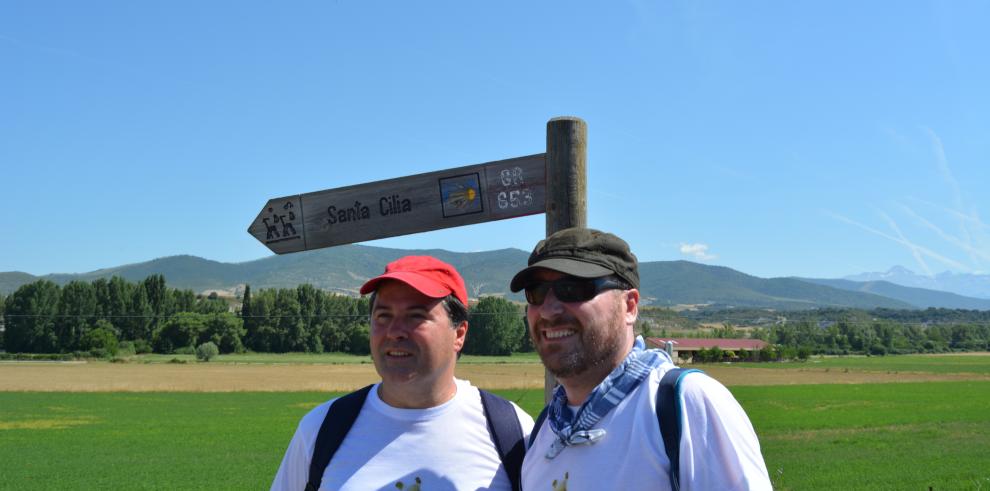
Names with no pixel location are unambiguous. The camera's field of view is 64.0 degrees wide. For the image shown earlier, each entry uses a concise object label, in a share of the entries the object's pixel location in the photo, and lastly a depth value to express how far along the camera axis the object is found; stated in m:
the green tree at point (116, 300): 97.62
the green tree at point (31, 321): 87.00
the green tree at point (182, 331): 90.50
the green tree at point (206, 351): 82.06
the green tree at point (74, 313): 88.38
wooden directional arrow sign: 3.61
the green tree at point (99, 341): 84.25
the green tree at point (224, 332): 89.75
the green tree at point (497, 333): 67.19
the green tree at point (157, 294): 101.31
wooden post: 3.43
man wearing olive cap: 1.94
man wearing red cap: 2.60
